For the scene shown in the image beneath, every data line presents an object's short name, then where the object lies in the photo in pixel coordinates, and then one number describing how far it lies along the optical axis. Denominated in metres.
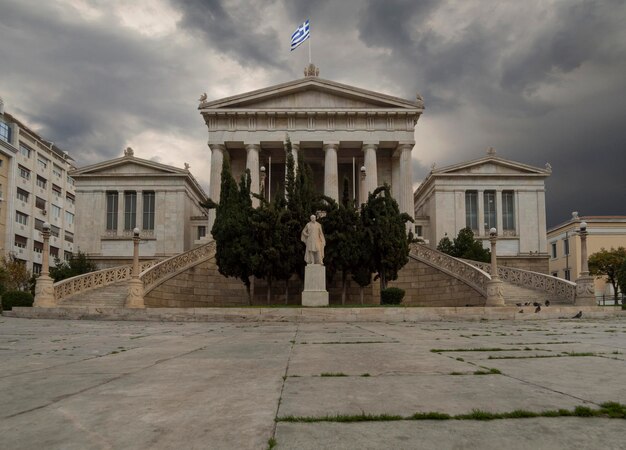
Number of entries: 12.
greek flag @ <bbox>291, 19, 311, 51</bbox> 48.03
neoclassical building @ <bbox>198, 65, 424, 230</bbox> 49.03
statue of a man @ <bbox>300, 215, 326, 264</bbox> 24.44
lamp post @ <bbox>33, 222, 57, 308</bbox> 25.69
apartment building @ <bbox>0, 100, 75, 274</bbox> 59.28
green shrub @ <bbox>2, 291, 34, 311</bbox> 26.52
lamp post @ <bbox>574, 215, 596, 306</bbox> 26.17
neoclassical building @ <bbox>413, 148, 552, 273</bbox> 55.75
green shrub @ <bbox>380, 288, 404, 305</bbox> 26.73
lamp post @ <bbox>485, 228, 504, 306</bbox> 26.88
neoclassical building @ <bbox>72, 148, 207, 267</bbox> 55.19
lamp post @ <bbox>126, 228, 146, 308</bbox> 26.50
